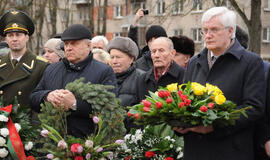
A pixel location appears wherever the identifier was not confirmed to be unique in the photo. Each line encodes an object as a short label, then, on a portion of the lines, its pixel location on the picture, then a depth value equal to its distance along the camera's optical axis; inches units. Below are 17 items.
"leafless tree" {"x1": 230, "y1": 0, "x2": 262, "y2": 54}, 875.5
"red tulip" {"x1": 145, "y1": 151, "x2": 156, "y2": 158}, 295.8
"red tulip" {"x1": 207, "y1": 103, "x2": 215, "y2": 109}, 227.3
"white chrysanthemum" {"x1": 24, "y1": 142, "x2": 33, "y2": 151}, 307.9
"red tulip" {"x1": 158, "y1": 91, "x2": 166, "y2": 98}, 241.3
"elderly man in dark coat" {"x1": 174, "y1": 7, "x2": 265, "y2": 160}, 238.4
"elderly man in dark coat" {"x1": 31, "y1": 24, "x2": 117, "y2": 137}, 294.8
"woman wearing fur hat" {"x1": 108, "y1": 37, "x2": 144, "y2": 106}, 366.7
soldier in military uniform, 339.3
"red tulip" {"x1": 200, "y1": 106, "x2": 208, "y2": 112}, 223.2
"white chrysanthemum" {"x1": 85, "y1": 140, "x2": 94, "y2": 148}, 267.8
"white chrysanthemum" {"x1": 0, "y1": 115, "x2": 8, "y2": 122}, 303.3
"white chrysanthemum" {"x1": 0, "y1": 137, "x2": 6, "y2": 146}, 299.1
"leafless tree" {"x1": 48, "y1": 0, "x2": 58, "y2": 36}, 1625.8
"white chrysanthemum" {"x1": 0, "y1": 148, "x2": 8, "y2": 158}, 299.3
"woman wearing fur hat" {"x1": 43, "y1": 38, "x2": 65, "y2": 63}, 454.2
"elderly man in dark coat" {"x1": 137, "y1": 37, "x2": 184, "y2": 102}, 346.0
